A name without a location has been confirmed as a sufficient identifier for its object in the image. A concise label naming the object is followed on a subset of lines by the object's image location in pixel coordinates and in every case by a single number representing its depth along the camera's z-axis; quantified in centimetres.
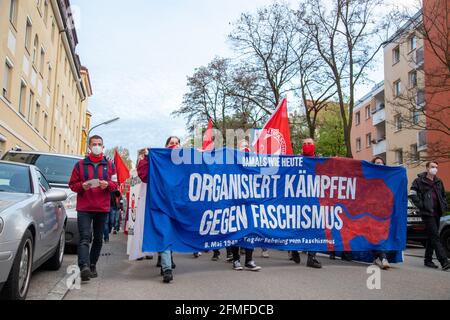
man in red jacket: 614
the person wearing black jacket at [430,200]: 896
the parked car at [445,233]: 1072
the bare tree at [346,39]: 2494
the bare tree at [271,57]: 3002
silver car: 416
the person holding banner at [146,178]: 620
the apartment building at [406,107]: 2117
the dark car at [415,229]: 1376
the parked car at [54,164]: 894
